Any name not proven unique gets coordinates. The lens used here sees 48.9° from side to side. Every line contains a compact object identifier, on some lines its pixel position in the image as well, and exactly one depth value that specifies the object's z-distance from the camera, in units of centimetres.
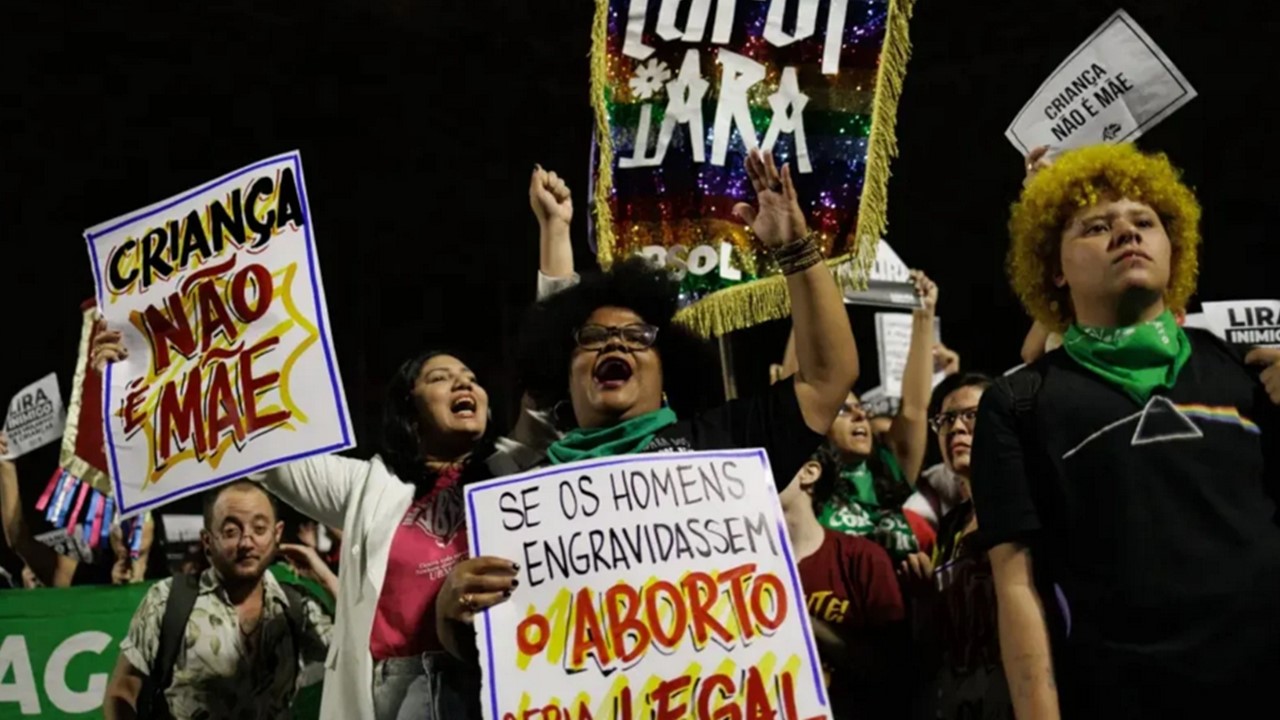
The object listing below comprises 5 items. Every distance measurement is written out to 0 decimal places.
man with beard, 370
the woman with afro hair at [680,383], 246
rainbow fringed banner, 349
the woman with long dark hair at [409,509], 280
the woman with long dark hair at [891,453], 391
